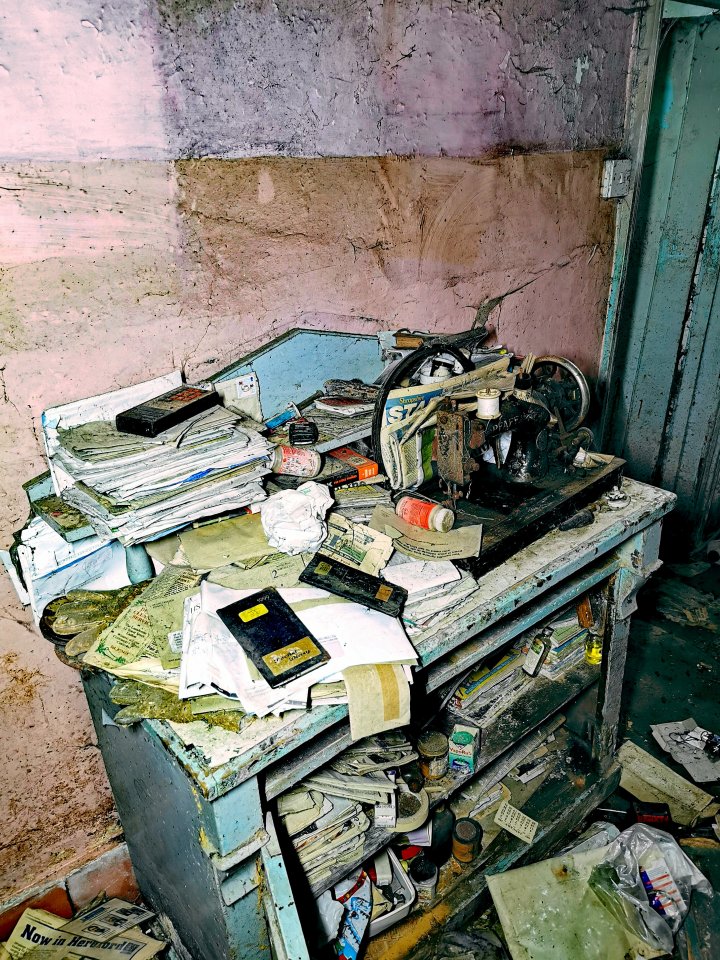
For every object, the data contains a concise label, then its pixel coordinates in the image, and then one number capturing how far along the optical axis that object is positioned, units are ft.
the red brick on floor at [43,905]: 6.52
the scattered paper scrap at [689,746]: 8.22
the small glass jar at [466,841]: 6.77
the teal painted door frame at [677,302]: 10.00
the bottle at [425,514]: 5.37
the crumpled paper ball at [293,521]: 5.11
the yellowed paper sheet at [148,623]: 4.38
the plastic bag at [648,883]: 6.49
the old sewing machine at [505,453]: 5.60
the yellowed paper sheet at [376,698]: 4.18
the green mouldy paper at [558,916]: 6.26
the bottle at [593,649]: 7.43
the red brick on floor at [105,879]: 6.88
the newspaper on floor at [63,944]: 6.20
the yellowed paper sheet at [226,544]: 5.07
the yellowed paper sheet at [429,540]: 5.18
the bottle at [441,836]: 6.70
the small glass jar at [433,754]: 6.27
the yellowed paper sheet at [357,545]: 5.10
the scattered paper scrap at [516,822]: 6.97
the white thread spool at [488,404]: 5.67
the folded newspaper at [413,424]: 5.69
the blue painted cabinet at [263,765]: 3.97
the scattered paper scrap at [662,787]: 7.72
